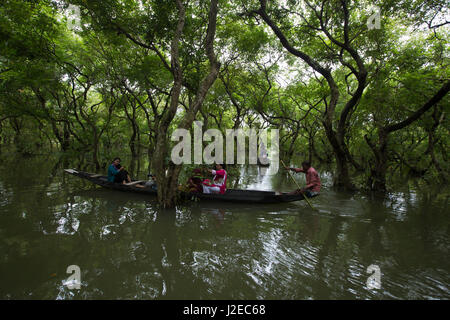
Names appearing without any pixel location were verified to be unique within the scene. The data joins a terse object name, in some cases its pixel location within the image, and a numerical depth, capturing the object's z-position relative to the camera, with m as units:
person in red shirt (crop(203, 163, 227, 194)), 7.67
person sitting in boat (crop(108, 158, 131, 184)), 8.70
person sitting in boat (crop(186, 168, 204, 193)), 7.67
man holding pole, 7.35
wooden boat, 7.28
